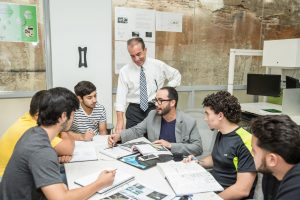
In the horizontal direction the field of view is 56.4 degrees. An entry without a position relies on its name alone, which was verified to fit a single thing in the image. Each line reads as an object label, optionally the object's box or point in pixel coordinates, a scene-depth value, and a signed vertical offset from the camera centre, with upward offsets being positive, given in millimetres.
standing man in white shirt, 3072 -287
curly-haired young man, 1569 -532
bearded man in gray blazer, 2328 -570
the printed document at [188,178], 1486 -660
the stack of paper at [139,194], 1404 -679
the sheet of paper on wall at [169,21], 3826 +550
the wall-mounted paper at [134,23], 3637 +496
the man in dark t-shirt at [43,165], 1313 -497
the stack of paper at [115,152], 2061 -686
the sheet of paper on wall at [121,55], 3668 +77
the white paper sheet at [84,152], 1990 -682
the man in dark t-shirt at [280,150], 1106 -371
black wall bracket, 3248 +65
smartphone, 1946 -667
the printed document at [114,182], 1510 -667
